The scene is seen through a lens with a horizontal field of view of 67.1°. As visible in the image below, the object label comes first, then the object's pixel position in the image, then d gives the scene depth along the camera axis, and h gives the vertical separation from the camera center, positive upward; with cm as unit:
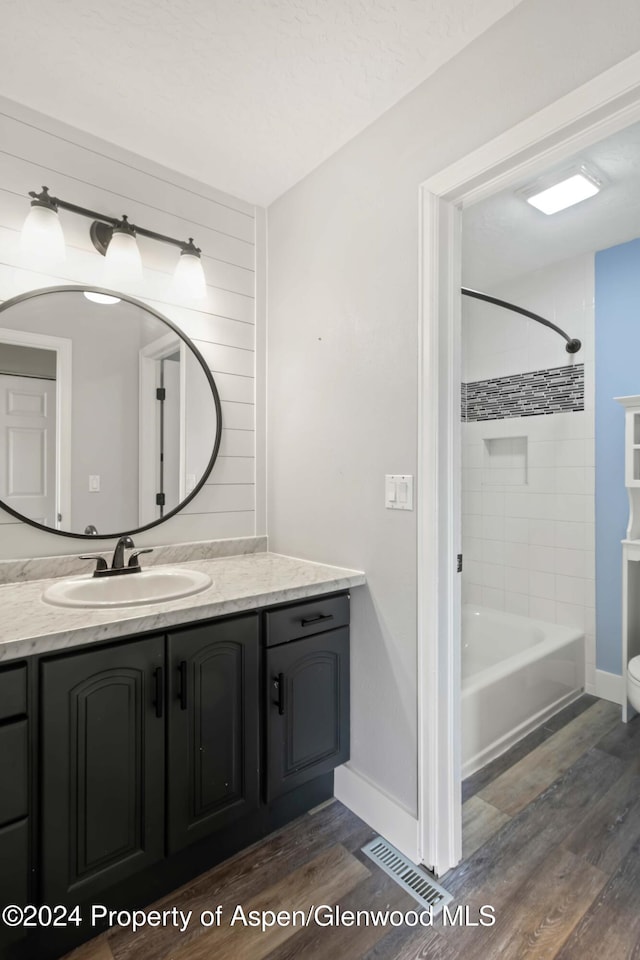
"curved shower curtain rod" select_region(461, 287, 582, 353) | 217 +85
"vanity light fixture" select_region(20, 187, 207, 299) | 161 +86
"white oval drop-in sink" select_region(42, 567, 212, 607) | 152 -35
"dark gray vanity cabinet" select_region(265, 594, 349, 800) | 154 -71
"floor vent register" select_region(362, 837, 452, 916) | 137 -119
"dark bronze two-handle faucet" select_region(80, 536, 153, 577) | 168 -29
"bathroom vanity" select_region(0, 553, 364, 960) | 112 -69
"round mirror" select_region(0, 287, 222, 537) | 165 +25
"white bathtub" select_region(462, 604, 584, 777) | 203 -96
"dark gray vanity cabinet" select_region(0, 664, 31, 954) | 108 -70
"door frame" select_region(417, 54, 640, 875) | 147 -13
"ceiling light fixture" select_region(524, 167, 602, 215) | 193 +121
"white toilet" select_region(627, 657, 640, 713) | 202 -86
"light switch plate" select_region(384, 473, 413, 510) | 156 -3
